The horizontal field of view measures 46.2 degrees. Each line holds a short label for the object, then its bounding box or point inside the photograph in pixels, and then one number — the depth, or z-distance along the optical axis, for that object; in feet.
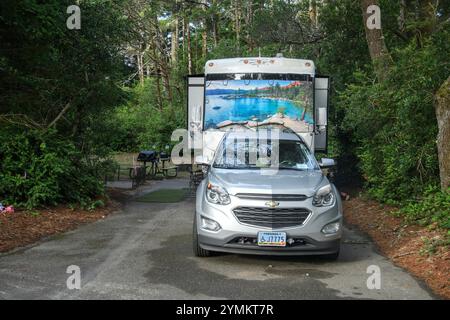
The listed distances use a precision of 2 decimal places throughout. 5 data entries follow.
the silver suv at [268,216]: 22.08
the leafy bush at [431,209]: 26.94
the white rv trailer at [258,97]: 37.96
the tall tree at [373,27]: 42.63
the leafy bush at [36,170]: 34.27
